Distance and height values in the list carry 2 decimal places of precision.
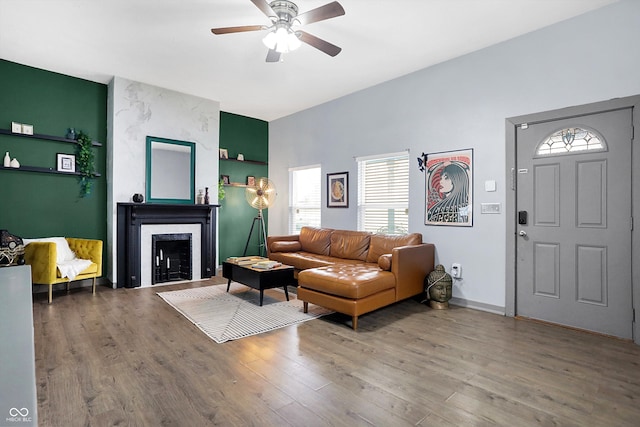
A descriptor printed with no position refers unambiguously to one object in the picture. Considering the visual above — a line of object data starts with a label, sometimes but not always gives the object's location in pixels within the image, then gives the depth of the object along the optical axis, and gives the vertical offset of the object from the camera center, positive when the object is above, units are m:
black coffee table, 3.96 -0.78
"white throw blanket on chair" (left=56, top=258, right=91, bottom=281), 4.17 -0.70
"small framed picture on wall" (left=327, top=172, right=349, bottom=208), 5.59 +0.38
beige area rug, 3.27 -1.11
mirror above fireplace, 5.27 +0.67
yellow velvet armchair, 4.05 -0.62
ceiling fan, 2.89 +1.63
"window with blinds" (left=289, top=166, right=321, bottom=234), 6.29 +0.27
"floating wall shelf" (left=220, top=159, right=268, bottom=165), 6.55 +1.02
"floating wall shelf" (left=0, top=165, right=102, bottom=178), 4.44 +0.56
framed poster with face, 4.12 +0.31
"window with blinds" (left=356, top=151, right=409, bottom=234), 4.88 +0.29
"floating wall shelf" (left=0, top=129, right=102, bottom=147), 4.38 +1.02
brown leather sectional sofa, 3.36 -0.66
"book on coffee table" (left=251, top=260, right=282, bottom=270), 4.04 -0.64
